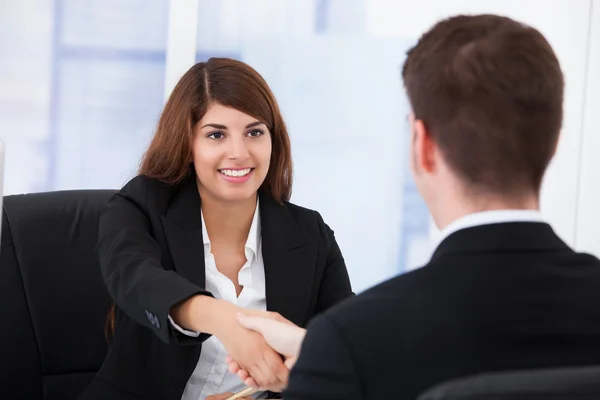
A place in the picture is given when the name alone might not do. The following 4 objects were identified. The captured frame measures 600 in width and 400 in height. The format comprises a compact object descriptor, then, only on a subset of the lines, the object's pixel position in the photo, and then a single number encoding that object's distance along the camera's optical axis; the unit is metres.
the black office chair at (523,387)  1.76
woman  3.05
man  2.19
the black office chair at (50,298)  3.11
